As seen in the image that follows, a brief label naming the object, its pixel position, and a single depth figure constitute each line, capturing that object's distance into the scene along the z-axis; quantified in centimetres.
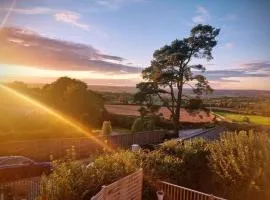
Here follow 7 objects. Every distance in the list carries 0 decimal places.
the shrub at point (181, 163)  714
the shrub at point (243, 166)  735
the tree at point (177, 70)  1925
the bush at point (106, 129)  1647
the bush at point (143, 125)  1877
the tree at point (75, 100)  1991
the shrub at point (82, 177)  525
